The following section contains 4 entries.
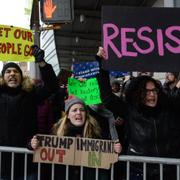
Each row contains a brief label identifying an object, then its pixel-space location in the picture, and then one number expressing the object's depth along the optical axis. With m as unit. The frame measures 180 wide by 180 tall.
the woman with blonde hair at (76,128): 2.53
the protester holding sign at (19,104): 2.66
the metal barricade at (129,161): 2.33
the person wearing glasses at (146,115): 2.48
